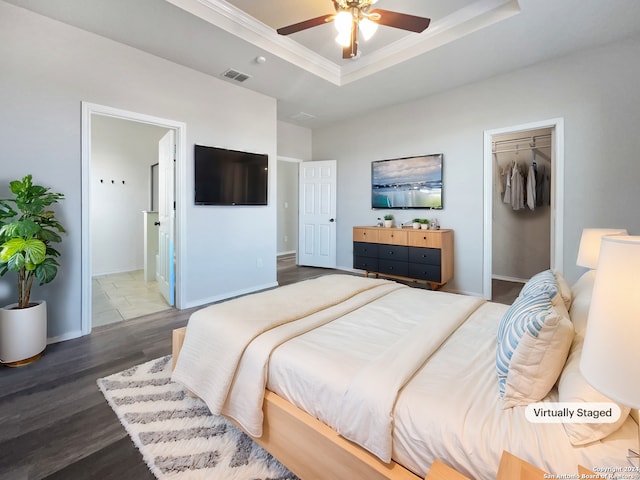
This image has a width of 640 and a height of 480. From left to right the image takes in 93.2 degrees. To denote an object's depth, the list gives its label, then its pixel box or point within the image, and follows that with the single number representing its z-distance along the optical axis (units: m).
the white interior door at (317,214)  5.69
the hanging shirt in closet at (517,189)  4.59
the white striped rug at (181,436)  1.34
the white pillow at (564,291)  1.46
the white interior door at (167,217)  3.54
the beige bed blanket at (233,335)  1.40
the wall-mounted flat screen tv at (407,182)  4.33
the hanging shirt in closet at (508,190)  4.69
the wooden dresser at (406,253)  4.01
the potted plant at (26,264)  2.09
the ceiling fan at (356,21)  2.03
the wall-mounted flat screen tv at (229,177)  3.60
